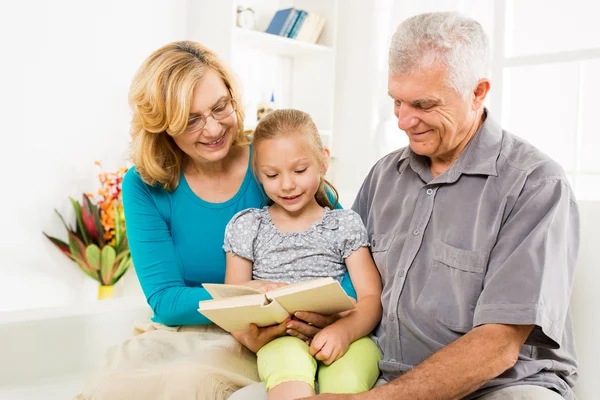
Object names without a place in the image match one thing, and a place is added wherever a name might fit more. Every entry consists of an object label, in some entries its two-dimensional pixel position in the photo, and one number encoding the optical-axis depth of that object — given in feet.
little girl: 5.99
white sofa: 5.49
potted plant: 11.37
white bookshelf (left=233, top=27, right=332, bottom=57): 13.32
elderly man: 4.61
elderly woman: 5.64
